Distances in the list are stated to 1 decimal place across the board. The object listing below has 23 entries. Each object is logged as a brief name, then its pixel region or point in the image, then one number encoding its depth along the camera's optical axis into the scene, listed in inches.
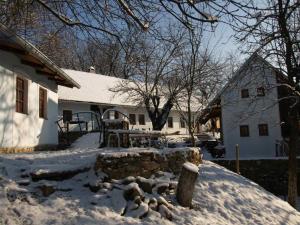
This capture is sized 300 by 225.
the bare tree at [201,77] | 533.7
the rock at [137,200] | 145.1
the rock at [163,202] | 150.4
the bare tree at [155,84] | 577.9
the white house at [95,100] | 597.8
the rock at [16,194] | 132.3
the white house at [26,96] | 242.3
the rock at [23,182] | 140.8
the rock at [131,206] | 142.0
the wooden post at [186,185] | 158.6
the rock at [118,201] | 139.1
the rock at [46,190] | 139.7
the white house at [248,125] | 607.3
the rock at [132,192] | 148.2
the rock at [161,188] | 160.5
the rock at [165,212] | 144.1
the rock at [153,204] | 147.3
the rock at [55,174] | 146.0
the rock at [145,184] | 158.9
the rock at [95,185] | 148.1
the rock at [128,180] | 157.6
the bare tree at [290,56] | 281.0
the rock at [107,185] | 151.1
